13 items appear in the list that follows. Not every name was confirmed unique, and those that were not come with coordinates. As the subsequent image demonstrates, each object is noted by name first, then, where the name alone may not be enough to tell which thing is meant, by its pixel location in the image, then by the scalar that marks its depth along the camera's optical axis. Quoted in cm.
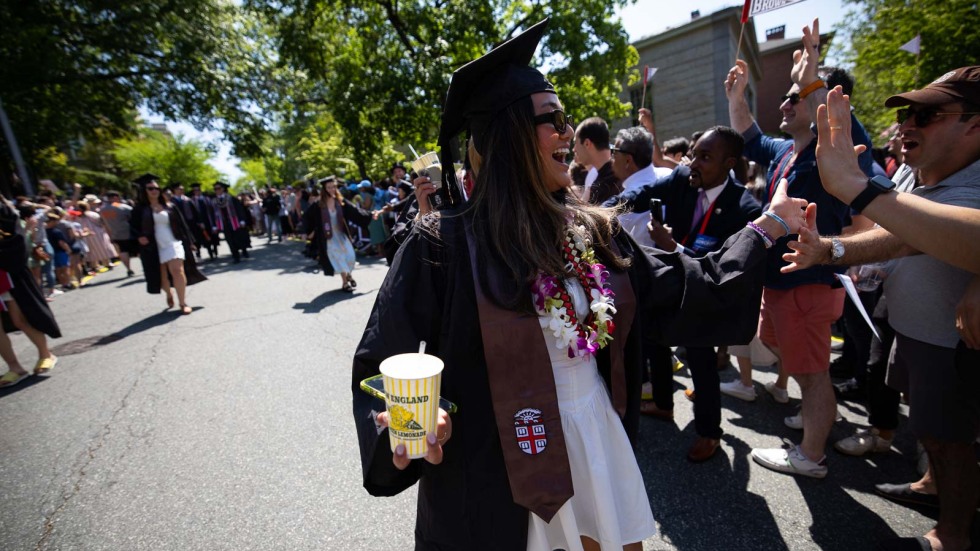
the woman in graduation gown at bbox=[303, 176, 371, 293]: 819
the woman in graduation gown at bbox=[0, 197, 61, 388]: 466
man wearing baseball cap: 178
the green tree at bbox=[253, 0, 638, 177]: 1398
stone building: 2261
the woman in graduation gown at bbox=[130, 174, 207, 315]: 694
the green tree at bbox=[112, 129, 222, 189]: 3534
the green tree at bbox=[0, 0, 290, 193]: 1339
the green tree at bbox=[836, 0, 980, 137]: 1438
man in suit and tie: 290
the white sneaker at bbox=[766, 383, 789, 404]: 370
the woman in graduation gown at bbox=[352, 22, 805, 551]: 131
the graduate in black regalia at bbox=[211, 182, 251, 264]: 1349
